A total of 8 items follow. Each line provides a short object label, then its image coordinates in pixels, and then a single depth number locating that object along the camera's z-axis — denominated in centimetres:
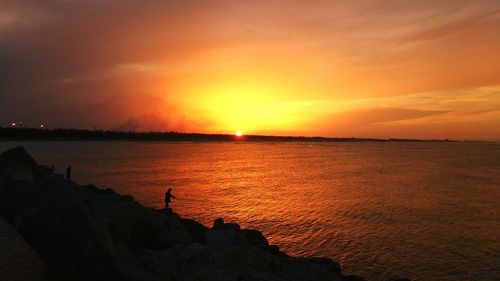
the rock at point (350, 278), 1390
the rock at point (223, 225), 1662
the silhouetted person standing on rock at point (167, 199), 2728
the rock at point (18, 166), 1990
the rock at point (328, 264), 1421
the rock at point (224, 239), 1144
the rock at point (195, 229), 1771
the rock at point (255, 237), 1720
